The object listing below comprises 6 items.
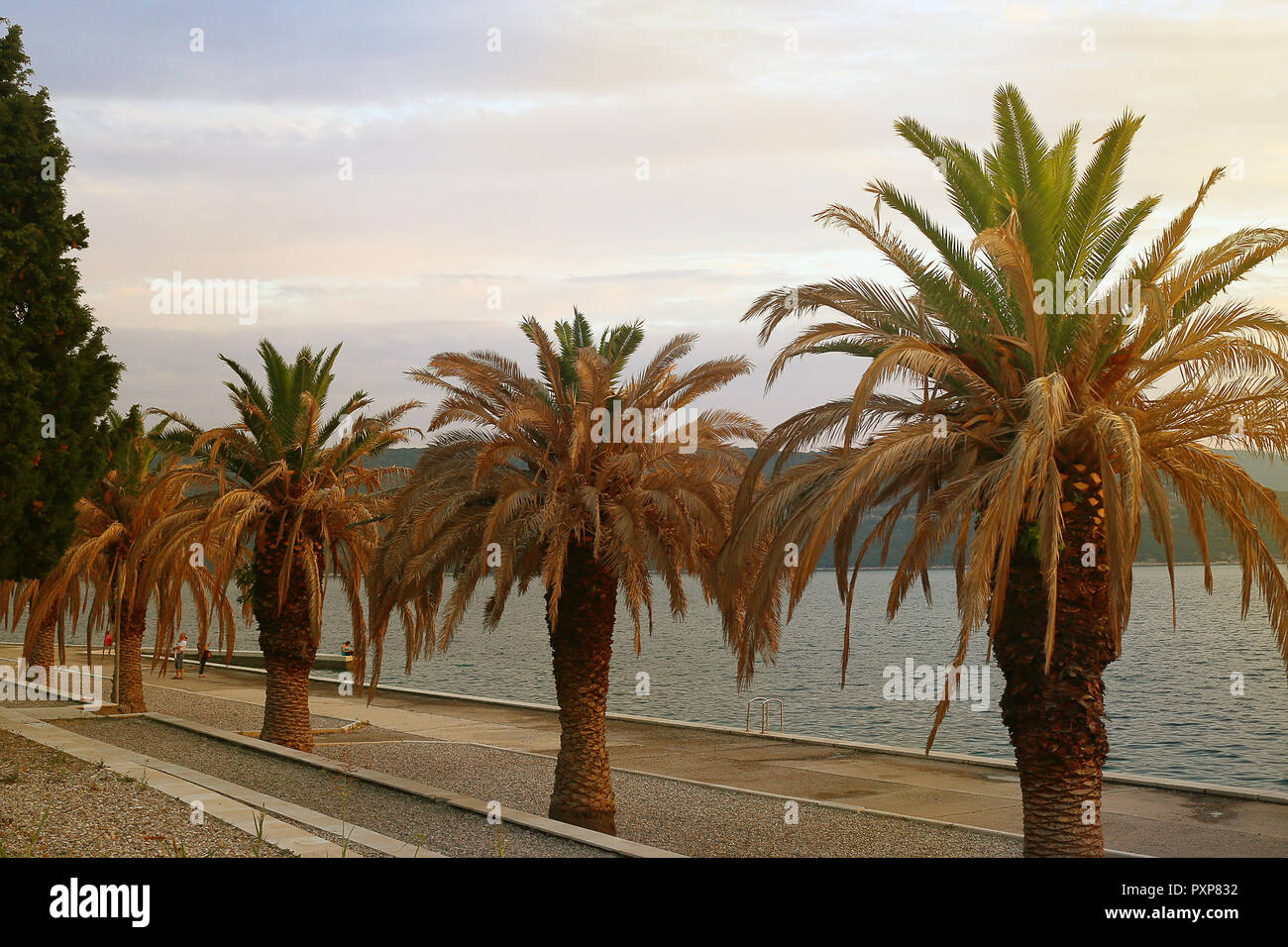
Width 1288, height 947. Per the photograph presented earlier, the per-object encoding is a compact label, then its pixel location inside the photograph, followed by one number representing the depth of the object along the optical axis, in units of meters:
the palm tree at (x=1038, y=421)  9.91
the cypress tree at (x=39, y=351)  16.02
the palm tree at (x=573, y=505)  14.38
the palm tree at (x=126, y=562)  22.86
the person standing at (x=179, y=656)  42.02
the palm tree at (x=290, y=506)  20.03
